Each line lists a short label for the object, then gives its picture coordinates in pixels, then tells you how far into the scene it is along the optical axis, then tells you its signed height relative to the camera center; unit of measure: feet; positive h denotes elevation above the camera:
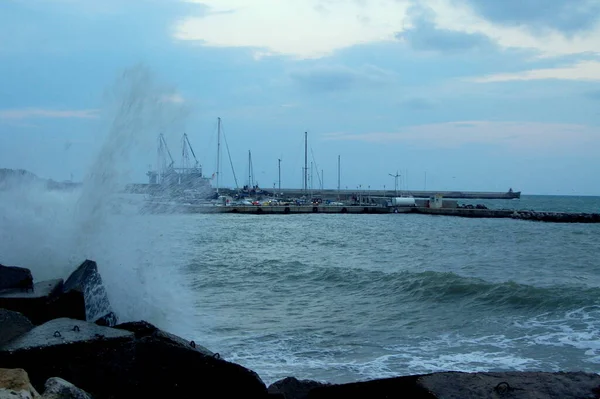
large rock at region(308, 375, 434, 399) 16.80 -5.58
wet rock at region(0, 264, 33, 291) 26.30 -3.59
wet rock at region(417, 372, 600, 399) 15.74 -5.07
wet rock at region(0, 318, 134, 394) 18.06 -4.86
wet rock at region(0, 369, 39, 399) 14.14 -4.55
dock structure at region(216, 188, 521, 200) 447.83 +2.43
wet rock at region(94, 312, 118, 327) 26.02 -5.41
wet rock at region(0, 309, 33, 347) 19.93 -4.35
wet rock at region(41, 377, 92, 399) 15.24 -4.94
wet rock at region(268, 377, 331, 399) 20.98 -6.73
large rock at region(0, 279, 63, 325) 24.59 -4.39
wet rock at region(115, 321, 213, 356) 18.71 -5.08
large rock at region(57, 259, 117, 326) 24.61 -4.33
